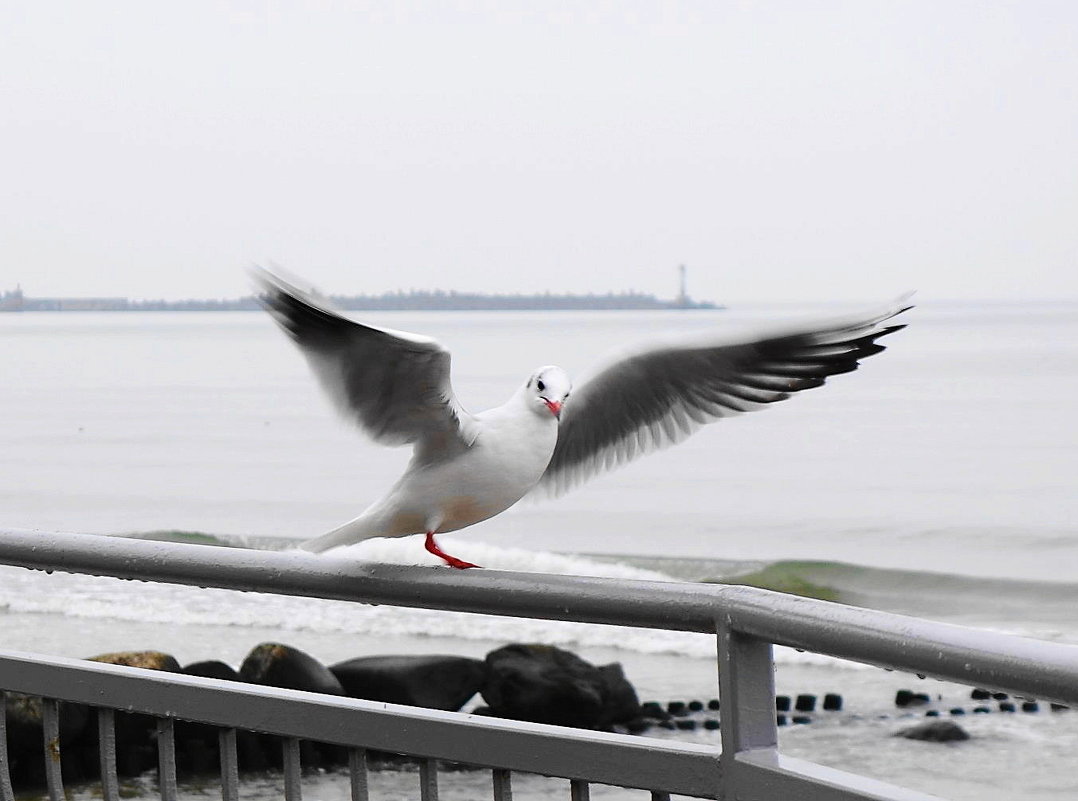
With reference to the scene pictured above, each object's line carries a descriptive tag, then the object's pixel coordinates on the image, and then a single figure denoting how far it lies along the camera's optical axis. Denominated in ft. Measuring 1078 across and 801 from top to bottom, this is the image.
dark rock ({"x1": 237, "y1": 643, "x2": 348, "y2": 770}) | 48.24
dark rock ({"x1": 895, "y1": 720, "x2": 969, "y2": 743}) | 59.41
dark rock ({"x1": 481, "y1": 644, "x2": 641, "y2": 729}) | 58.70
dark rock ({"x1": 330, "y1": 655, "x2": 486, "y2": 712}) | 56.80
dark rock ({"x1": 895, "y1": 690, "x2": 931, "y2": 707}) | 65.16
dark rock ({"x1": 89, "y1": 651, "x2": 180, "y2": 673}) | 45.21
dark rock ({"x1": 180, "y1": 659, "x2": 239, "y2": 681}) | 55.21
